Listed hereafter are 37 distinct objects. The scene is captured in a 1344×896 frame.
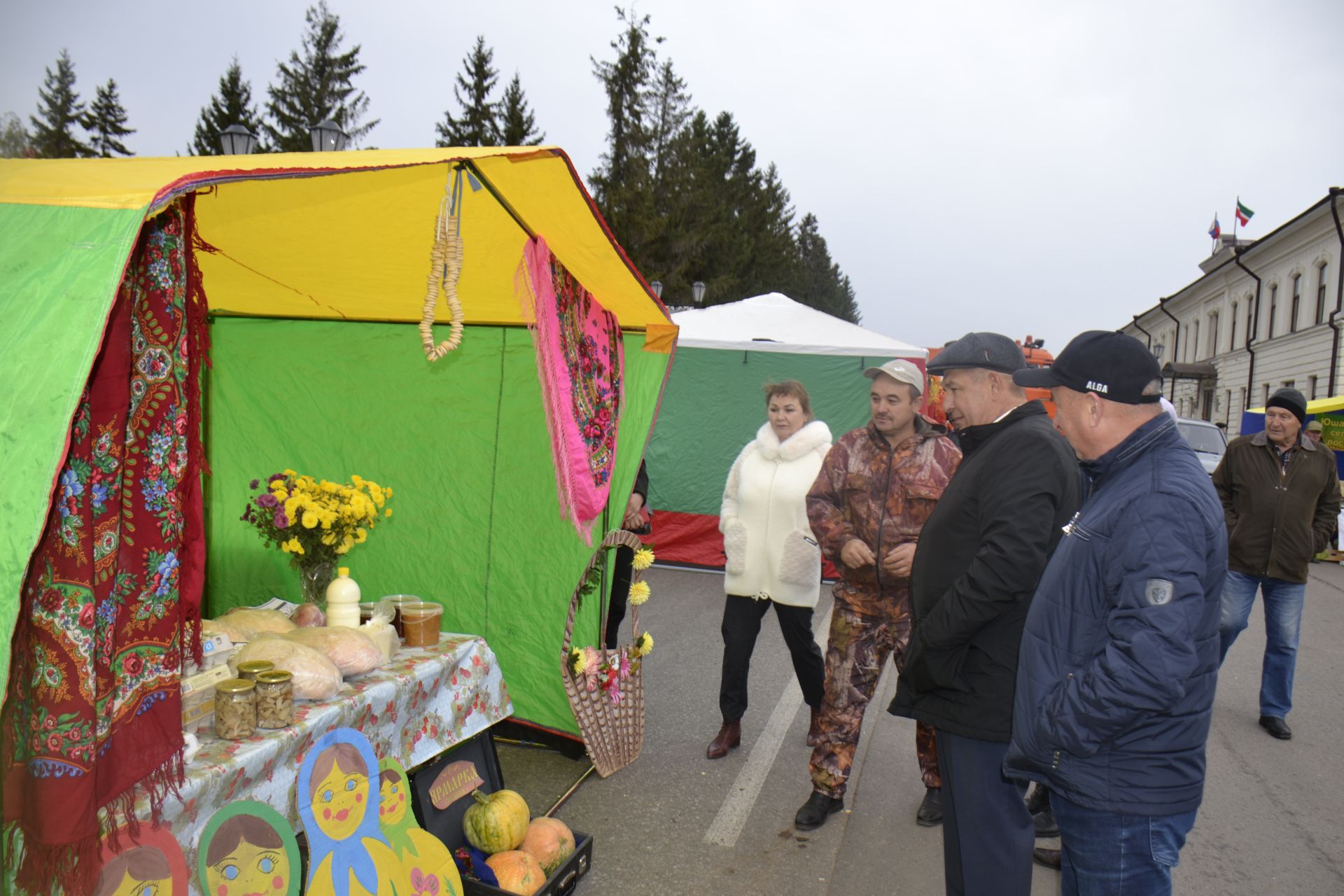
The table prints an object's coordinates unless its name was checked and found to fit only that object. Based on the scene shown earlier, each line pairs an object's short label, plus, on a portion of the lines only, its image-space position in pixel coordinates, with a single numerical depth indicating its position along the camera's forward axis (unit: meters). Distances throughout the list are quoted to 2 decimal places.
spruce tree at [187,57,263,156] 33.41
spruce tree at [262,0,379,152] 34.69
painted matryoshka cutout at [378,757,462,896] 2.48
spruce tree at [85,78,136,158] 39.88
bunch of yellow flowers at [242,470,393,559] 3.10
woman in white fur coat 4.14
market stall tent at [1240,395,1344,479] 14.44
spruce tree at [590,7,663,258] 35.31
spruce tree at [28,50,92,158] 39.44
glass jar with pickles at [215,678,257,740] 2.28
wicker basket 3.75
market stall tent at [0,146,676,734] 2.97
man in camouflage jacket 3.46
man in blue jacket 1.89
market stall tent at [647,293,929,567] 8.76
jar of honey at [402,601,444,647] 3.20
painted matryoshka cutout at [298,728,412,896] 2.25
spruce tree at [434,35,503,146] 36.91
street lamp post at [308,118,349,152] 8.09
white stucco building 26.42
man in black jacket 2.47
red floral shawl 1.66
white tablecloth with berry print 2.10
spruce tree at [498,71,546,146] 36.16
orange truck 11.82
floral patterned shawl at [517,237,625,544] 3.38
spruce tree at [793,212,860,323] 64.44
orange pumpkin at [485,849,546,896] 2.70
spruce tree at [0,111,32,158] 34.91
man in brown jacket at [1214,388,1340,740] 4.88
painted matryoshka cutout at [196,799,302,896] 2.05
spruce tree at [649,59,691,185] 36.16
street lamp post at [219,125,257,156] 8.41
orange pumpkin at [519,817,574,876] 2.91
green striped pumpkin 2.85
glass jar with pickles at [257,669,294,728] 2.34
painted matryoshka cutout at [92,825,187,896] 1.84
